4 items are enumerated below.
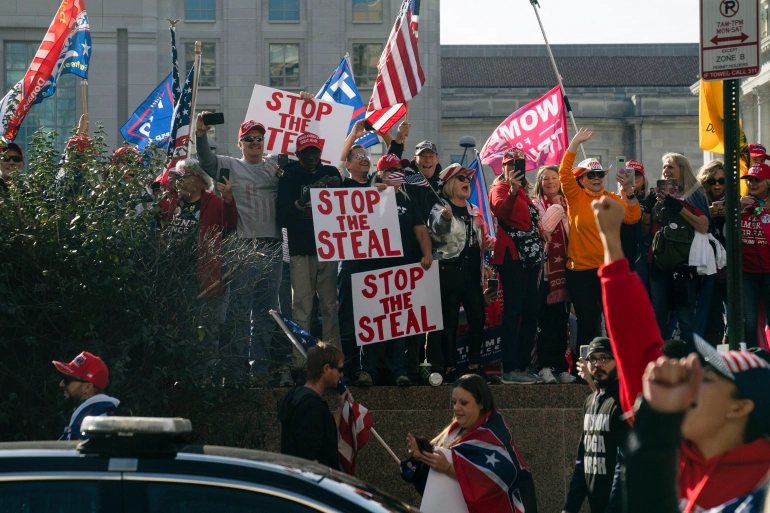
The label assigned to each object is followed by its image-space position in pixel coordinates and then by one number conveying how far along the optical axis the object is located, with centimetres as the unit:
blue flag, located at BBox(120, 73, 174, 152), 1467
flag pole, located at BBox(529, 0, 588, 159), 1395
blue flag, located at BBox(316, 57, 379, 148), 1399
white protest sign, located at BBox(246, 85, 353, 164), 1175
